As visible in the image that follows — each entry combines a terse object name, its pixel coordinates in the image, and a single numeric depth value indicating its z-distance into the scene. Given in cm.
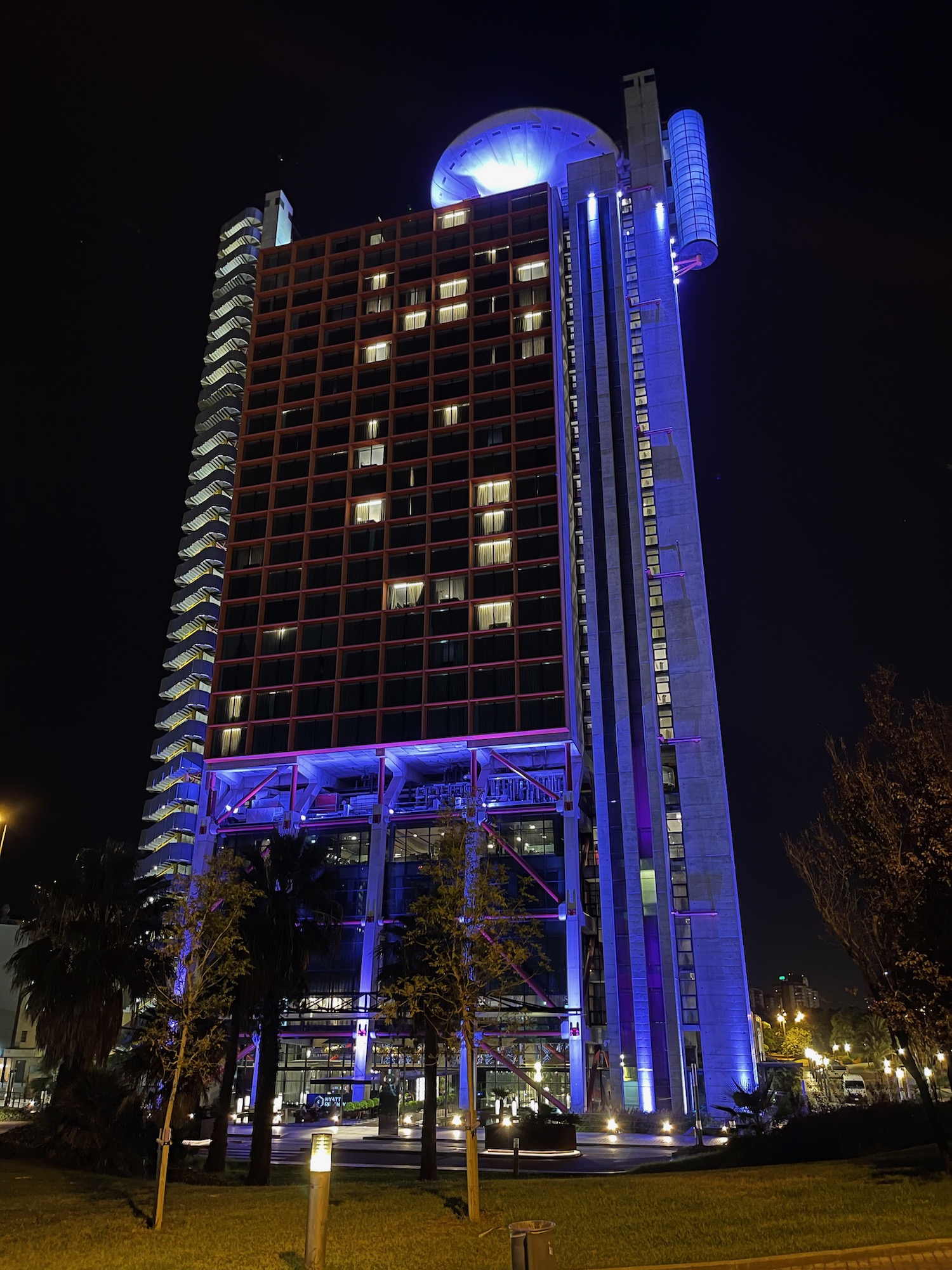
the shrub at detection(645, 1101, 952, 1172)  2769
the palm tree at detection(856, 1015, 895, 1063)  8990
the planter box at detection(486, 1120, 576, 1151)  4219
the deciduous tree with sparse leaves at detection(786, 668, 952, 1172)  2112
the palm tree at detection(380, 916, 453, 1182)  2500
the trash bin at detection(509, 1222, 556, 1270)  1254
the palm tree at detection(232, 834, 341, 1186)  3425
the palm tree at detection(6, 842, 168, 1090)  3328
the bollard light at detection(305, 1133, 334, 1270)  1439
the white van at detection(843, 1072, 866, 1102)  7357
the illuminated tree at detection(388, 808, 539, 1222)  2175
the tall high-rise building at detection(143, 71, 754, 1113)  7950
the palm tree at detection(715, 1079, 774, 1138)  4509
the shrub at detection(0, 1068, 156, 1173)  2939
